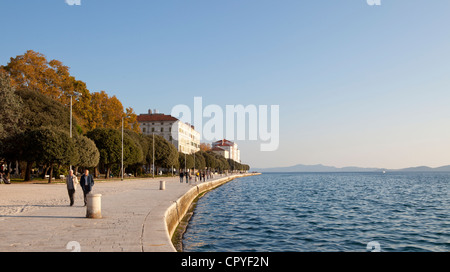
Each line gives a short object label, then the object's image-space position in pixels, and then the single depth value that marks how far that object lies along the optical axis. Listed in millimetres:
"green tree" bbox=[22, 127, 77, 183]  42062
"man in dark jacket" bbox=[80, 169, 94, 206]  18125
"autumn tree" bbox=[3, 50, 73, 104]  55719
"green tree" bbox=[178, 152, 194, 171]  103750
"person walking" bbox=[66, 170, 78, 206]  18125
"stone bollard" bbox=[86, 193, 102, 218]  14148
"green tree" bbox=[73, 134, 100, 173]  46750
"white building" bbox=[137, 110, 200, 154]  140750
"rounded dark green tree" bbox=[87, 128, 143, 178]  59500
